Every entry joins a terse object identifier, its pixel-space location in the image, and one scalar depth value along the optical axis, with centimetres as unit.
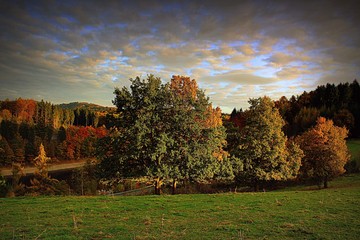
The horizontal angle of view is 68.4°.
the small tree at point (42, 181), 4927
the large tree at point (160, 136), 2962
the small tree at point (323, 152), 4325
